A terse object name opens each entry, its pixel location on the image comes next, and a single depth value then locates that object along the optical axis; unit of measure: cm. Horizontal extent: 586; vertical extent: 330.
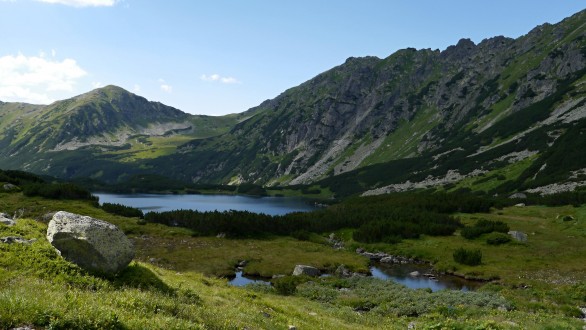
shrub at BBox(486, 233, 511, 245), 6710
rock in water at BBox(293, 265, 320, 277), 5325
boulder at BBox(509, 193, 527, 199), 10438
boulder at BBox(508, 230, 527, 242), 6644
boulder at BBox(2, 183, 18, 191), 9614
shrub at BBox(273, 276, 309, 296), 4153
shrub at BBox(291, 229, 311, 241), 8533
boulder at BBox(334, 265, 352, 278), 5462
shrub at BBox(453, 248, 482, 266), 5775
